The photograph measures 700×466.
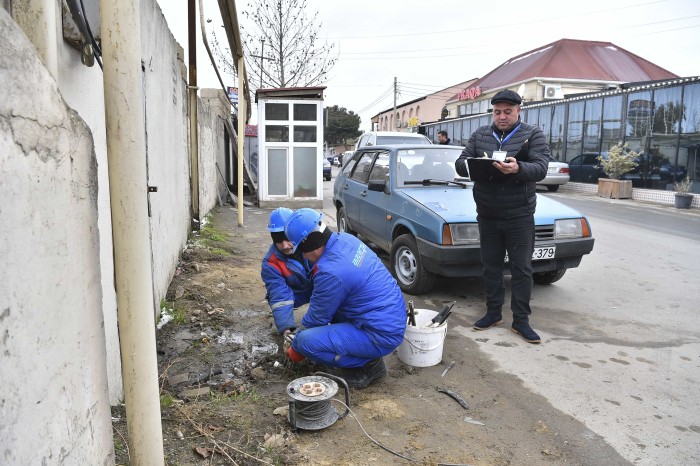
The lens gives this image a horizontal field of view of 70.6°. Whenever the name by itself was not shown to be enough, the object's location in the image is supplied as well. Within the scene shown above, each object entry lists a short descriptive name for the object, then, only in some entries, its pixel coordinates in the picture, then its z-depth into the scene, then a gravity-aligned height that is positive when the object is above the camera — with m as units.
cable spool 2.82 -1.38
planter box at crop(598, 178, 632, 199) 16.61 -0.71
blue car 4.98 -0.60
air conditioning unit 31.48 +4.80
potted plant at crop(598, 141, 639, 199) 16.41 -0.05
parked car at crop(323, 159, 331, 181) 25.46 -0.33
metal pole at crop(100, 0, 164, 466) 1.78 -0.21
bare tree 19.55 +4.57
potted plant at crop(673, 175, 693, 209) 14.02 -0.78
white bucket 3.73 -1.36
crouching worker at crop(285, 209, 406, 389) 3.27 -0.96
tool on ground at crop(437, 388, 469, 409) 3.25 -1.55
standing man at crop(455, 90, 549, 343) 4.22 -0.30
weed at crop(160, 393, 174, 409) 2.97 -1.43
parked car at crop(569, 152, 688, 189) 15.50 -0.12
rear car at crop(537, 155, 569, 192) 18.56 -0.26
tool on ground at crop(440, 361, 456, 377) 3.74 -1.54
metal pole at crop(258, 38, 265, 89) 20.11 +4.60
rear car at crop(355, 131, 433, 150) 13.16 +0.73
